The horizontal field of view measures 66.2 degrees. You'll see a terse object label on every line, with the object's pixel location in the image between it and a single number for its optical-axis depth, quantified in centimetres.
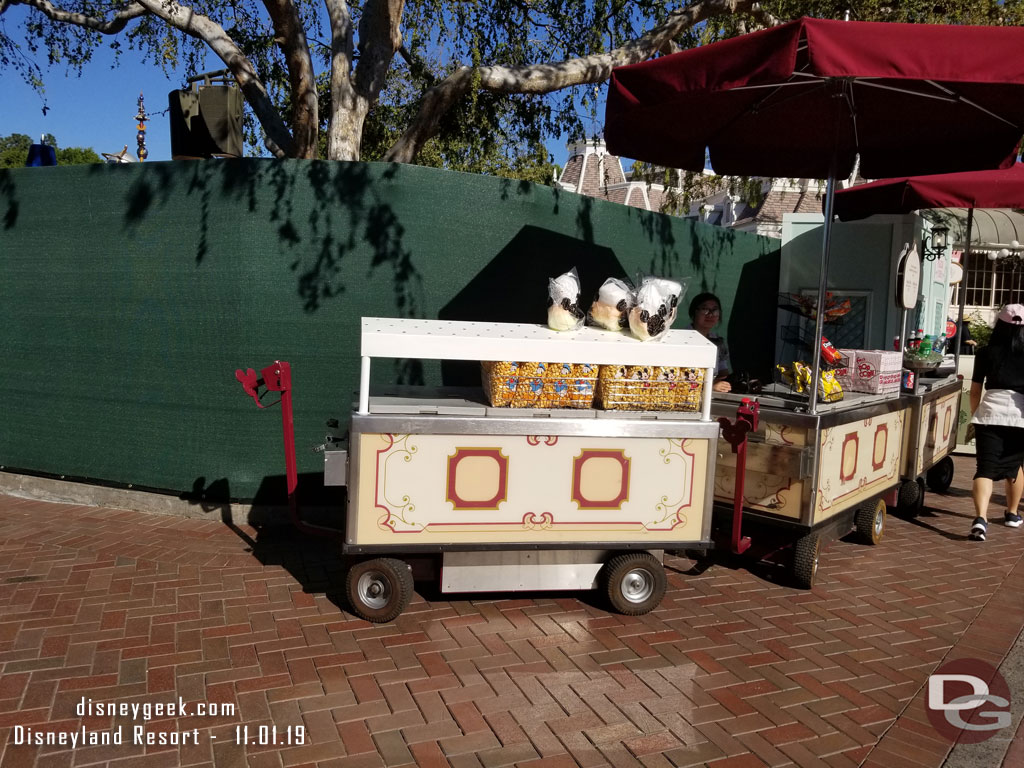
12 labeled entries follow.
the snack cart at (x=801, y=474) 445
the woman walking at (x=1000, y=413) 580
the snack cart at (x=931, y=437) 596
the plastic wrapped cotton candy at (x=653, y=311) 396
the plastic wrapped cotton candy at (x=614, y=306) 412
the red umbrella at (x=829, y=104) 338
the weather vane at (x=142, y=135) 1088
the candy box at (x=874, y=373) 539
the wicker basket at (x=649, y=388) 404
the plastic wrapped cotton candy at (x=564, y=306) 399
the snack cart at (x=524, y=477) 377
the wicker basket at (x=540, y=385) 393
